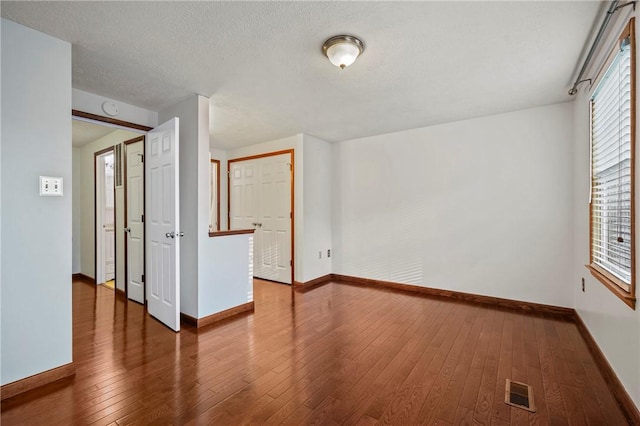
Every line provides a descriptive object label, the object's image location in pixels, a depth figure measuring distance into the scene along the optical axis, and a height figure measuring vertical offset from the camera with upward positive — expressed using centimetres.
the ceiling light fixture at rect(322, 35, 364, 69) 195 +110
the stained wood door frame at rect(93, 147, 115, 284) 452 -13
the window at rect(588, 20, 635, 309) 170 +26
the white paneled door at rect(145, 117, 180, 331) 273 -14
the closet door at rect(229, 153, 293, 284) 461 +4
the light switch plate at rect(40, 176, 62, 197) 192 +16
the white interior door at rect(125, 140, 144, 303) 354 -12
